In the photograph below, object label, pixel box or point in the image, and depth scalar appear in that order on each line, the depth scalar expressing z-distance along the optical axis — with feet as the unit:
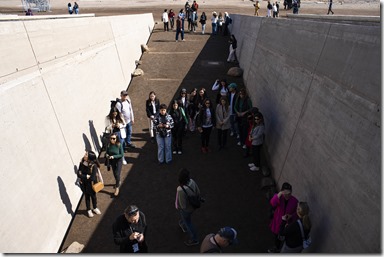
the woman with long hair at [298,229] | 14.08
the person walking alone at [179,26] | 62.59
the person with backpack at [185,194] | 16.22
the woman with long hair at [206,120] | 27.17
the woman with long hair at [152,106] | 28.79
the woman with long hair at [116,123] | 25.70
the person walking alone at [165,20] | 70.49
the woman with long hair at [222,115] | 27.50
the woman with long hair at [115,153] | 22.27
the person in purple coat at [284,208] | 15.67
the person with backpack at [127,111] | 28.35
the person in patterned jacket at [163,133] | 25.71
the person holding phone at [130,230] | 13.47
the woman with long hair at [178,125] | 27.14
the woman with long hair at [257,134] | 23.39
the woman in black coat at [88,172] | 19.71
